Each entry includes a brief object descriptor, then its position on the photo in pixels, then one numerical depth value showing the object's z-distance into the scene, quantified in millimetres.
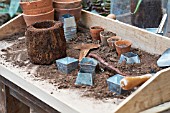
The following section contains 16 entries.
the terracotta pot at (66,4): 1882
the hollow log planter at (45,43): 1582
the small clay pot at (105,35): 1736
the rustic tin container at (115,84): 1384
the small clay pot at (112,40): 1692
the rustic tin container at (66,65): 1527
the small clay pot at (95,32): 1788
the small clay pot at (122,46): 1630
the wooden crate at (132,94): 1303
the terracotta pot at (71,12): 1885
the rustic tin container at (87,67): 1497
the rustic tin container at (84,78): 1453
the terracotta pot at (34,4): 1820
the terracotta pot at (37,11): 1834
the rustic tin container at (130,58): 1572
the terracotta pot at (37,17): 1832
